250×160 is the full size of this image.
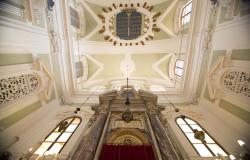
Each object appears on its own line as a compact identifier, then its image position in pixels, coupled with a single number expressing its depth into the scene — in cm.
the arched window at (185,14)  879
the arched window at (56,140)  527
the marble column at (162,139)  449
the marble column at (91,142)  441
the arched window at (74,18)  925
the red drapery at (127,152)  448
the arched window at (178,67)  1009
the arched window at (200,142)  502
